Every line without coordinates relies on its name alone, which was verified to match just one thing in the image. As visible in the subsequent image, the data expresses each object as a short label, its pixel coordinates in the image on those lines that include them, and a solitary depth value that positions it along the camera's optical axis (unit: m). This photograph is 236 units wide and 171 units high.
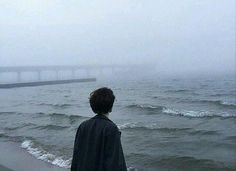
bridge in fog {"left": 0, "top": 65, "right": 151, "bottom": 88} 67.84
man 3.06
